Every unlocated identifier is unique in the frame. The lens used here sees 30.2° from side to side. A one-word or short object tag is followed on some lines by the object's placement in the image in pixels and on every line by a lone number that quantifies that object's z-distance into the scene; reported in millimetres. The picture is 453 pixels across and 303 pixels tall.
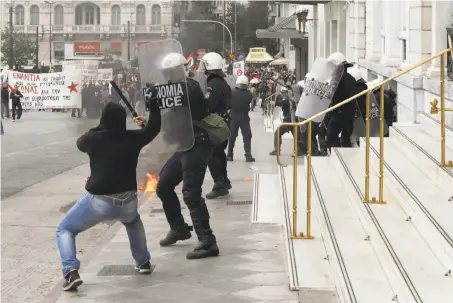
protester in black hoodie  6785
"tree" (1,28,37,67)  66562
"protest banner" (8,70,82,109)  26172
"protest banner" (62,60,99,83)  37762
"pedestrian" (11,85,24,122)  32338
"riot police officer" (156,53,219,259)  7695
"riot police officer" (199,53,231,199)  8812
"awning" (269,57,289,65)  54312
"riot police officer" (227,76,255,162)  16234
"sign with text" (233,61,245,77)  31192
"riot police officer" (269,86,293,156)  16328
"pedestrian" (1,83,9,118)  36053
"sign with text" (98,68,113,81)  38375
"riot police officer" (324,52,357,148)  10547
